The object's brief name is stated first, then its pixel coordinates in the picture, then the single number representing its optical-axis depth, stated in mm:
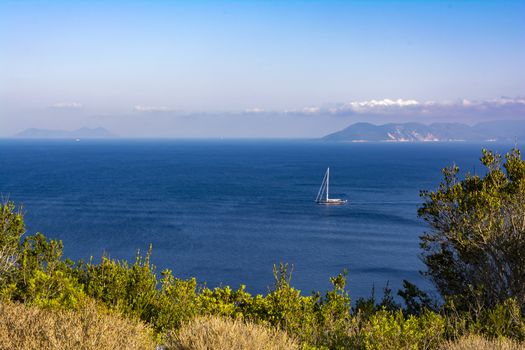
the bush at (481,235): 16953
